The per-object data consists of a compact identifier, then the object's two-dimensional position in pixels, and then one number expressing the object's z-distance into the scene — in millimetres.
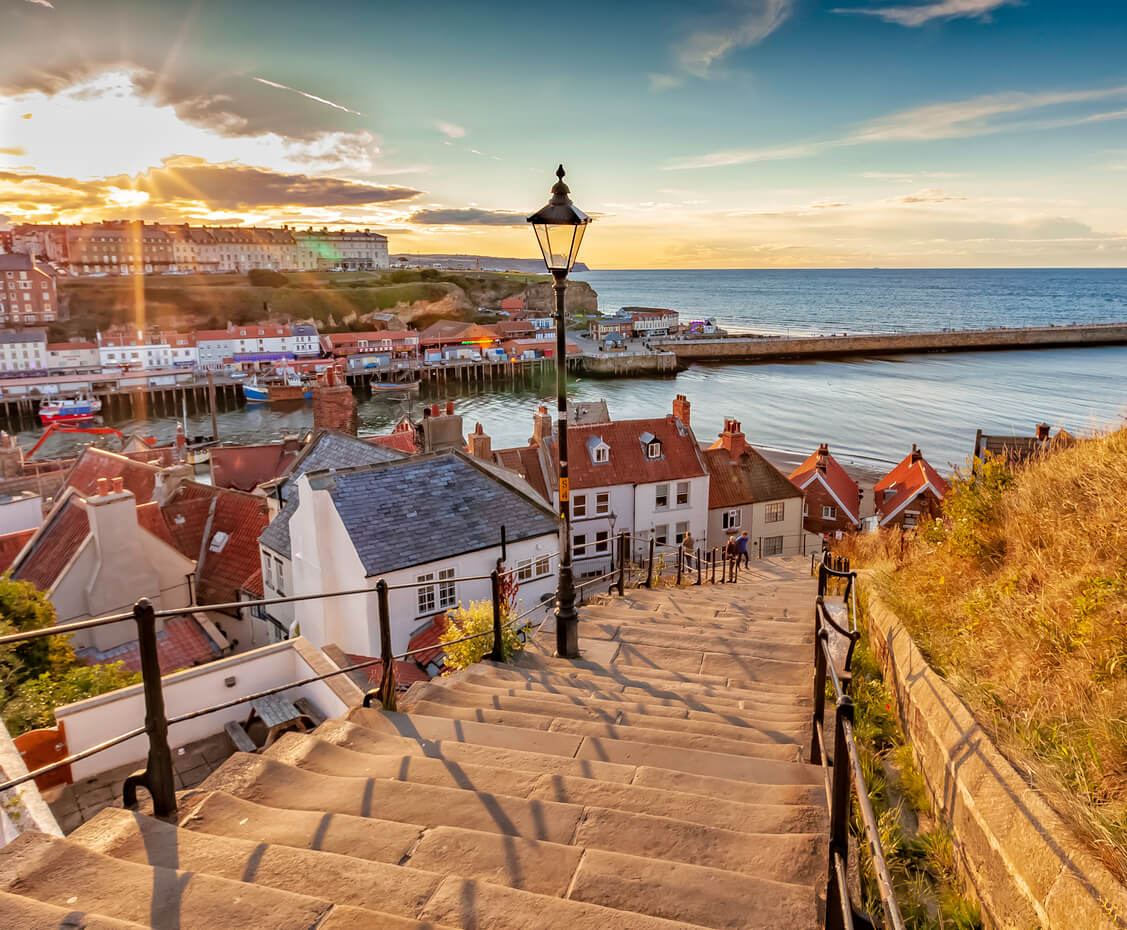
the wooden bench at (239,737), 10555
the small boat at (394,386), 100125
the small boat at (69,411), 80750
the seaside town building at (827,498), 37156
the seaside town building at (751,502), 36031
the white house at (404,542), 17859
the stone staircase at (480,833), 2857
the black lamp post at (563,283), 7660
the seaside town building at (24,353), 99375
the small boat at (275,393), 93875
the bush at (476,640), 8398
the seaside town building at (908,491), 34312
